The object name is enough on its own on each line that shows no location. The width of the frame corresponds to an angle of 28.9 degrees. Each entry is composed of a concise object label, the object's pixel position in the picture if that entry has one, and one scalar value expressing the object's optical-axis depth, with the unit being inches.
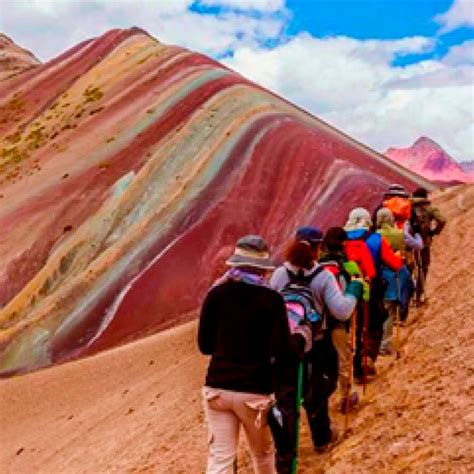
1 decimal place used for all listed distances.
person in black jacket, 233.8
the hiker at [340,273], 313.0
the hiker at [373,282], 352.8
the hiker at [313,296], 281.6
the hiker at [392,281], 394.6
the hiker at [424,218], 496.1
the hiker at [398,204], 425.1
